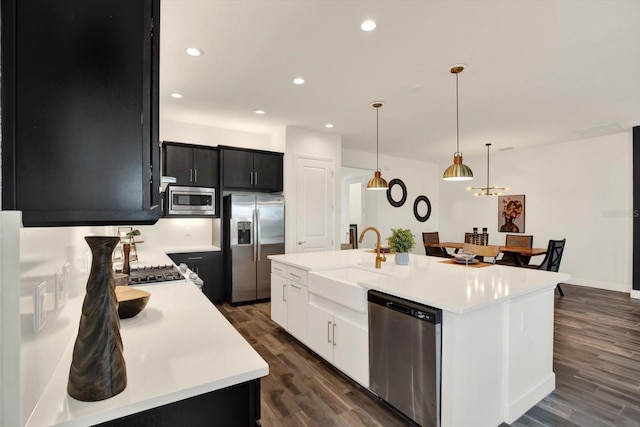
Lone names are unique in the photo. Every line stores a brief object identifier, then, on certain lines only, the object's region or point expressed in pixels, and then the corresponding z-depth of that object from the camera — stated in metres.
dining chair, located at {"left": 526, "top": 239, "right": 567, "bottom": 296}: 4.88
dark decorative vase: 0.81
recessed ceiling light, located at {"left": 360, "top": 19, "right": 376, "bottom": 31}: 2.32
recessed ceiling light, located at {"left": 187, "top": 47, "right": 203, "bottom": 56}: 2.73
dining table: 5.20
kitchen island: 1.72
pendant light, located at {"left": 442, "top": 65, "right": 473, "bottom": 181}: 3.06
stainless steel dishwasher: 1.77
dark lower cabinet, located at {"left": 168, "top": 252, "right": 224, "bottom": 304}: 4.41
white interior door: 5.21
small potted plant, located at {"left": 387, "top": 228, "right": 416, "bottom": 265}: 2.97
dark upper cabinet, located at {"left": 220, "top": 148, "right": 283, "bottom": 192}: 4.78
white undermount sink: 2.27
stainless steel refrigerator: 4.59
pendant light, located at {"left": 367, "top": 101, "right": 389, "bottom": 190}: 3.99
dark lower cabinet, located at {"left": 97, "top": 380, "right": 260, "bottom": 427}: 0.89
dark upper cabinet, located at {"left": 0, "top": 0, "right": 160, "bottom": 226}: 0.66
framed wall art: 6.83
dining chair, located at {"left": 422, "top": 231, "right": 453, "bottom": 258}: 6.92
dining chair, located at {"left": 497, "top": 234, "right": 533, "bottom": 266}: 5.73
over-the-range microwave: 4.44
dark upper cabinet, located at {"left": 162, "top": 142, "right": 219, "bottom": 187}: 4.41
